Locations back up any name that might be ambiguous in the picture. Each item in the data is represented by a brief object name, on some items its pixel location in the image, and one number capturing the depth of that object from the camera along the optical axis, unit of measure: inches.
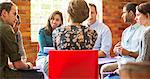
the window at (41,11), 204.2
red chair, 113.3
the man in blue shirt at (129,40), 139.8
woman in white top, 112.9
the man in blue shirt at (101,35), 159.0
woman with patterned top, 122.1
